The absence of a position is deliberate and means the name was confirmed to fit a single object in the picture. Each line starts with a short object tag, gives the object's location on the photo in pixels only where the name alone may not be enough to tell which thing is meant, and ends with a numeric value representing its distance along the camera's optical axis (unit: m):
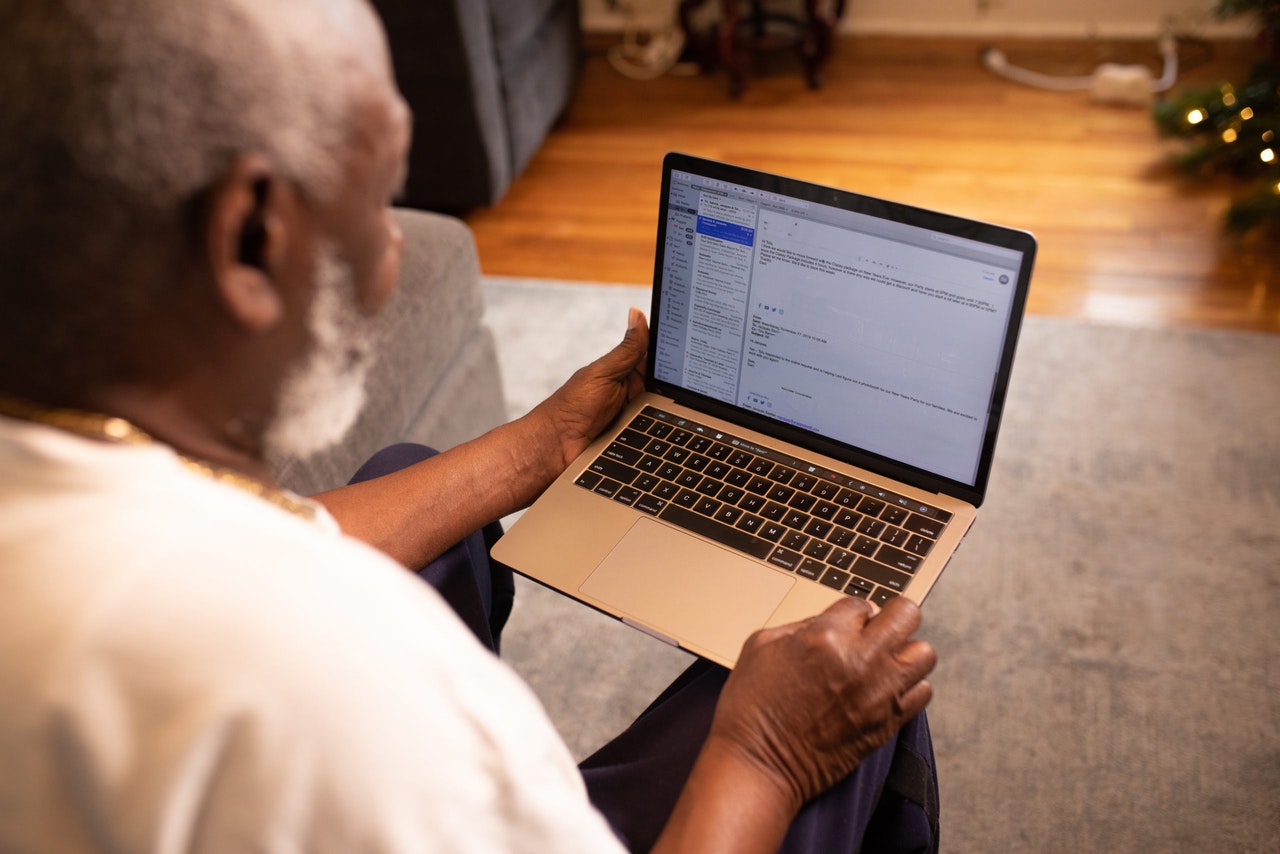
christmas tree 2.34
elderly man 0.48
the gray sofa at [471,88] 2.41
